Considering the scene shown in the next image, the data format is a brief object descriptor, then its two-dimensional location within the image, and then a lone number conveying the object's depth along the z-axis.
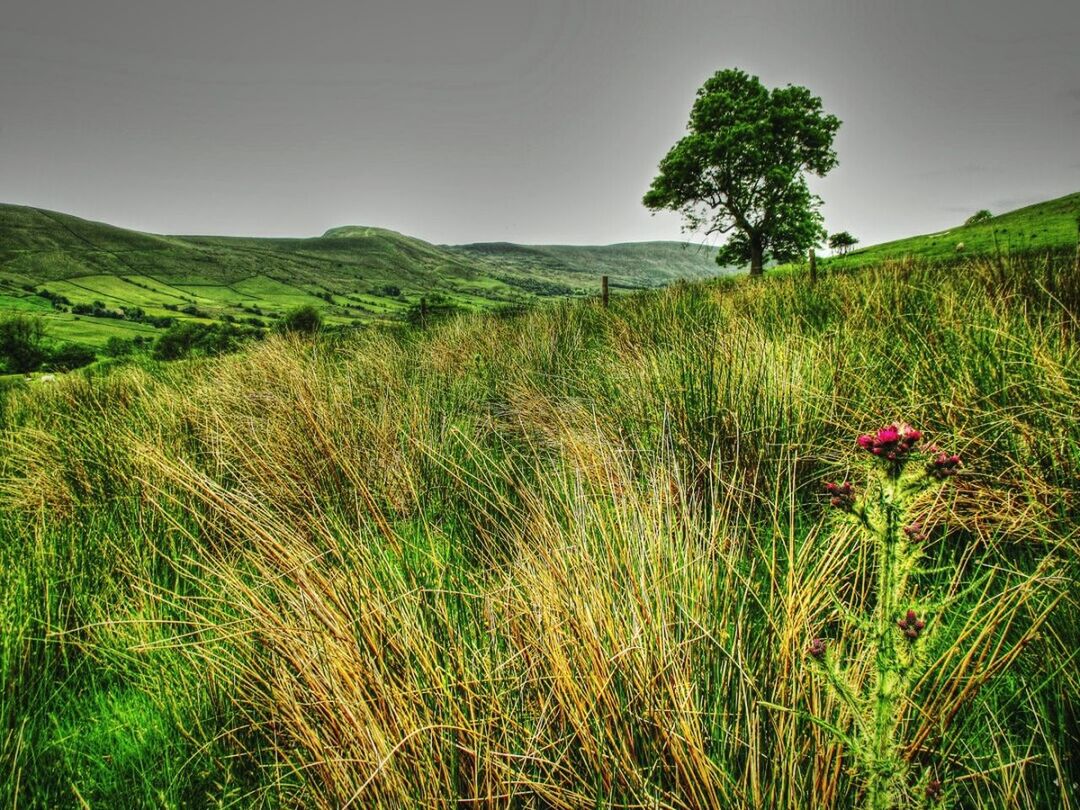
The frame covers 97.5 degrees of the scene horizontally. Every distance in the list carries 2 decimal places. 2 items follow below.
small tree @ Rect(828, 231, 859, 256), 46.35
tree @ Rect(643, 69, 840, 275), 27.52
